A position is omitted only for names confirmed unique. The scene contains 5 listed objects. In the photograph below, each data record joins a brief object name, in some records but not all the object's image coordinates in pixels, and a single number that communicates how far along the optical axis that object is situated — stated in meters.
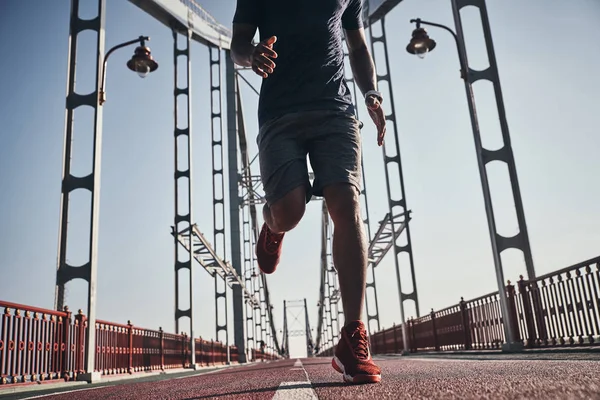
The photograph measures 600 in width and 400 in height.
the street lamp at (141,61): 9.22
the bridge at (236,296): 1.88
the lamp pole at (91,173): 7.48
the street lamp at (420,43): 9.55
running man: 1.97
